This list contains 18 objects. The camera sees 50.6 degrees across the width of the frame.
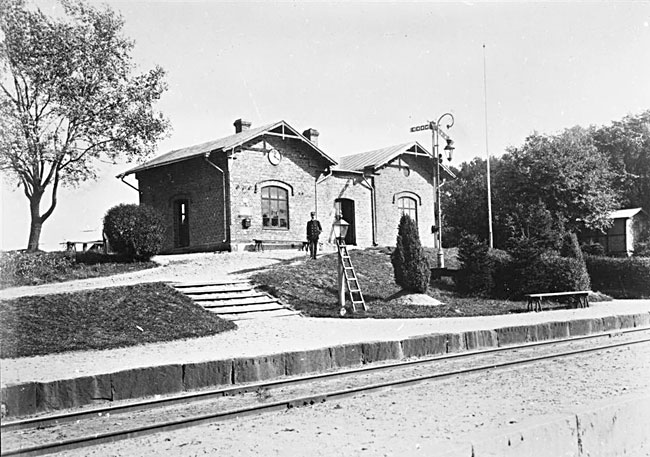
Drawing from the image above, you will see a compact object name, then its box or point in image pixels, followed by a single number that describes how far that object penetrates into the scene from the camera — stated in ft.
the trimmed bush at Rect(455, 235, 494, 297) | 72.69
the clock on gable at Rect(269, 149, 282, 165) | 93.15
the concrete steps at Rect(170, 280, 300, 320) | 51.96
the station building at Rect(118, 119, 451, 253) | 88.94
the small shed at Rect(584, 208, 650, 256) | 124.57
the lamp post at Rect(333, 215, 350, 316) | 53.78
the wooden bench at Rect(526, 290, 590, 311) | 62.49
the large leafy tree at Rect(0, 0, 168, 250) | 62.85
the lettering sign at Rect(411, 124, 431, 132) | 83.38
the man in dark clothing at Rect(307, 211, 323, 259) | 74.08
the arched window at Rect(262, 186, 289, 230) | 92.27
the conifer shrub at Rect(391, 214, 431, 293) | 62.39
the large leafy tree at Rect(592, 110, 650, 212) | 143.13
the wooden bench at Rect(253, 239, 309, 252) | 88.69
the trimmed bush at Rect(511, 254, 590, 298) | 70.74
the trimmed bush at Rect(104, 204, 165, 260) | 70.03
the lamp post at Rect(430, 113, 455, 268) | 82.52
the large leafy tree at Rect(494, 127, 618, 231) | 118.83
